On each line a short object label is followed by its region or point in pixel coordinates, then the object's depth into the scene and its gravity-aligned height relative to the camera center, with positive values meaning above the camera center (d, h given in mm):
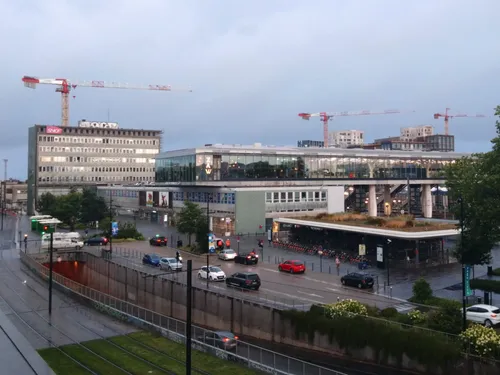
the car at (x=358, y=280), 35219 -6529
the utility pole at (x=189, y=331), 17281 -5128
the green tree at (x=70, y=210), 79938 -2961
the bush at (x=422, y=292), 30172 -6316
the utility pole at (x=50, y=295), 32500 -7056
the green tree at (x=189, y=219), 54378 -3057
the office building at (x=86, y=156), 133750 +10561
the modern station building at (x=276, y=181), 68938 +1861
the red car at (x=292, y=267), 40969 -6437
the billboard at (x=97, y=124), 150050 +22056
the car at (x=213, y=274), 38941 -6692
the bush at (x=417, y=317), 24609 -6498
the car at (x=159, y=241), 57781 -5915
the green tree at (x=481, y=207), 33219 -1092
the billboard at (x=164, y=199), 86562 -1231
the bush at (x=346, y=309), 26422 -6568
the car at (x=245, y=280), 35406 -6609
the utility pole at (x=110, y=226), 57544 -4185
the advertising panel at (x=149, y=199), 91550 -1292
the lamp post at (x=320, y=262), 42622 -6630
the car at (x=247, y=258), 45531 -6349
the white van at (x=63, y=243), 56500 -6091
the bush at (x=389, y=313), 26152 -6650
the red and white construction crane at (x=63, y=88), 171525 +38468
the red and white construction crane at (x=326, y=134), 186325 +23485
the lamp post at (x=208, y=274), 38606 -6633
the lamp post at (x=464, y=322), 22031 -6012
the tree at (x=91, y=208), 80750 -2759
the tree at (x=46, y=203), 98744 -2282
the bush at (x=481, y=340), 20203 -6430
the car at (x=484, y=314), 25766 -6679
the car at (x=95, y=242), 61534 -6403
